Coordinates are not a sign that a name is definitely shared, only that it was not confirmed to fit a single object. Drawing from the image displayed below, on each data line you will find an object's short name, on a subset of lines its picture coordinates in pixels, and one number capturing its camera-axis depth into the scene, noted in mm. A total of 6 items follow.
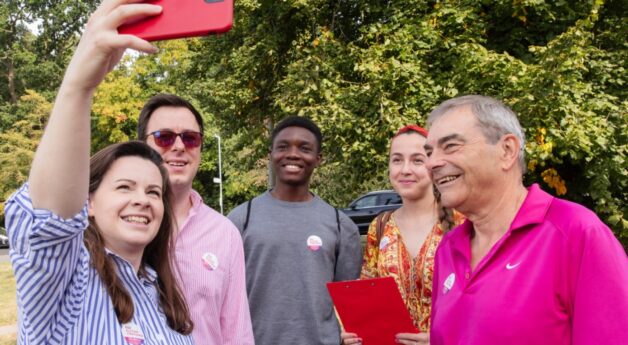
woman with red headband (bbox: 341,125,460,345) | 3174
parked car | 17378
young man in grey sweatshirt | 3361
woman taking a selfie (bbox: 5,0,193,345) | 1259
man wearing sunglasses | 2580
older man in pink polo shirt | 1782
